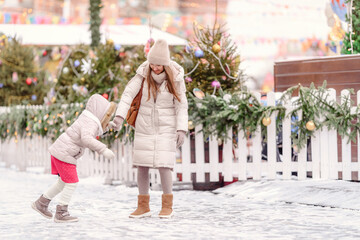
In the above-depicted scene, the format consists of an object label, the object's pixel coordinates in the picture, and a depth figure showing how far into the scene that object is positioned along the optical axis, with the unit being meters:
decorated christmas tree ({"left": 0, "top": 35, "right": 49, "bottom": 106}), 22.83
